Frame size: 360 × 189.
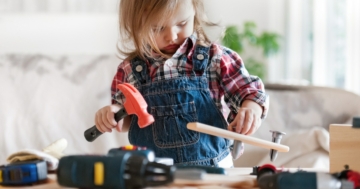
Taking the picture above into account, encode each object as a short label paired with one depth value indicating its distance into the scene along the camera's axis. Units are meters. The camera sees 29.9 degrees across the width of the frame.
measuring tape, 1.28
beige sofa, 2.80
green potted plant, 4.27
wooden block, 1.37
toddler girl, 1.67
